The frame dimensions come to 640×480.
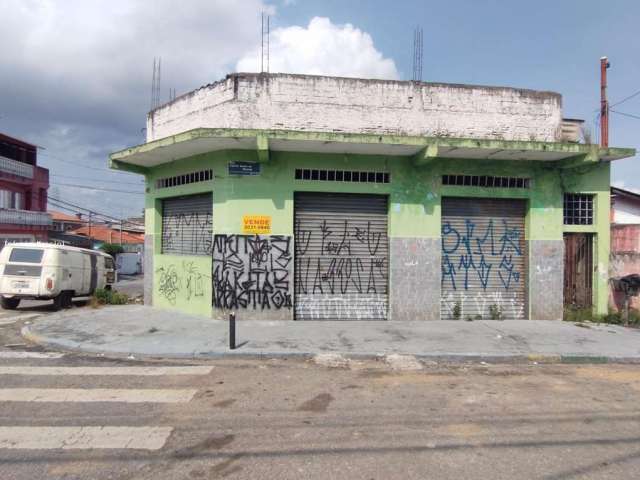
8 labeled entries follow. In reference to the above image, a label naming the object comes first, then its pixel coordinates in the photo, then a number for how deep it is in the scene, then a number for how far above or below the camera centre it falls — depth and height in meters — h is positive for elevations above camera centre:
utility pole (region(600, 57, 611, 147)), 14.30 +5.34
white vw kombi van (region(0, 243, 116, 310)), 12.08 -0.60
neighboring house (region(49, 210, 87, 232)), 44.48 +3.49
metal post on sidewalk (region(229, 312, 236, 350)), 7.68 -1.46
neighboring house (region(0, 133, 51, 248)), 27.11 +4.17
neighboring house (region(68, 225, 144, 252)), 40.45 +2.34
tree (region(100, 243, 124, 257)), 32.31 +0.47
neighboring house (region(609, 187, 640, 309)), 11.14 +0.19
